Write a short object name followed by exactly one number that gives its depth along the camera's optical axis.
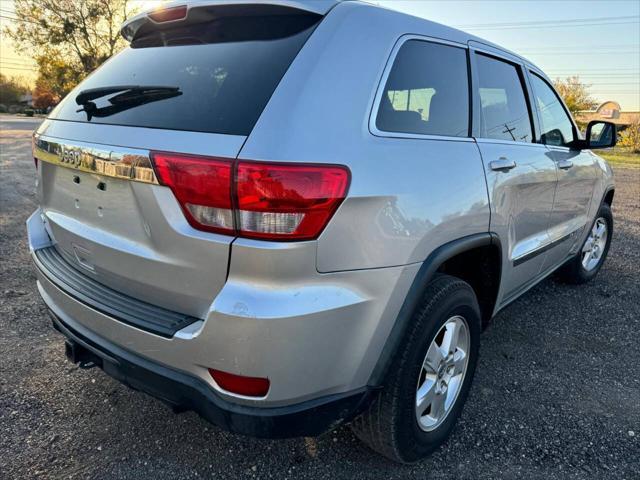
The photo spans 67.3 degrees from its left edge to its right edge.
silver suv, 1.51
